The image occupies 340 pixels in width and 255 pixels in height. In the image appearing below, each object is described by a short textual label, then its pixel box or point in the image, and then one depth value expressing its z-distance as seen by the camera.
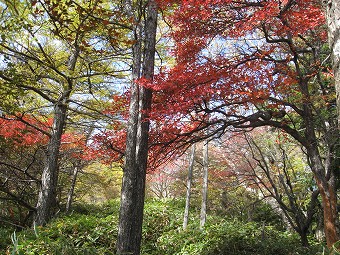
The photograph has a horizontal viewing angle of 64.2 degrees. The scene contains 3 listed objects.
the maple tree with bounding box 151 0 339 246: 5.18
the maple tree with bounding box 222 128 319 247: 7.14
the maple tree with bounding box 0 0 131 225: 5.21
